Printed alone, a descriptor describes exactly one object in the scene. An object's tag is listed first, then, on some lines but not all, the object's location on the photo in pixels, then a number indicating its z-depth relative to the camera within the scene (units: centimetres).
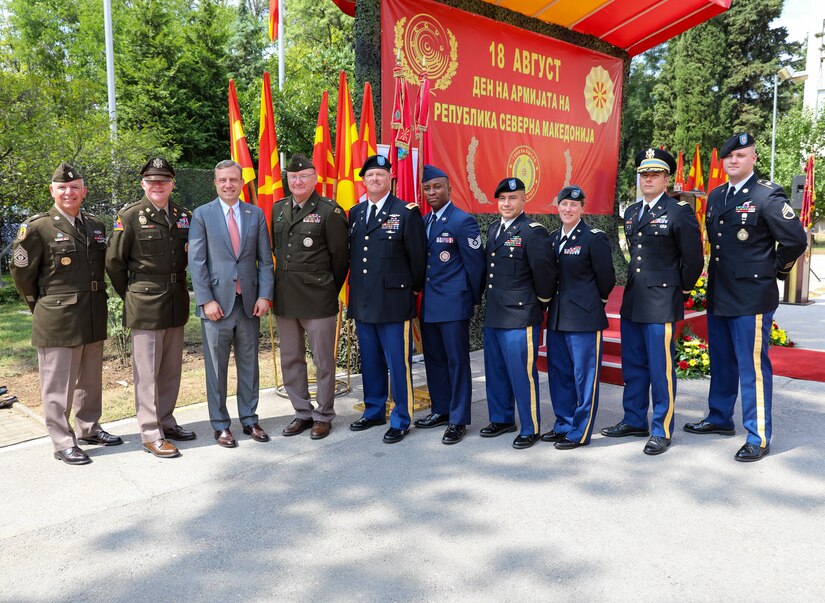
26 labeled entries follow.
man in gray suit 400
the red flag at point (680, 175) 1611
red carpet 590
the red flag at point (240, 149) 538
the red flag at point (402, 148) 512
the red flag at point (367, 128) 533
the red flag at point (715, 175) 1348
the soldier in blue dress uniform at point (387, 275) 415
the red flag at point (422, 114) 524
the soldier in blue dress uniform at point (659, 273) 390
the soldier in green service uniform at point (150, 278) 394
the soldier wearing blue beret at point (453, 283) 420
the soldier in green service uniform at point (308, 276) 421
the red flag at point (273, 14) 1352
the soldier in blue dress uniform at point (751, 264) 375
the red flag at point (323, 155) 560
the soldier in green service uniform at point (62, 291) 379
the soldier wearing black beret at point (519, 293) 395
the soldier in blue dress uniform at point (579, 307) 394
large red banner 651
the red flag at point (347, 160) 548
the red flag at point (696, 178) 1515
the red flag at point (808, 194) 1210
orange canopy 768
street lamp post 2516
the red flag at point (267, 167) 548
